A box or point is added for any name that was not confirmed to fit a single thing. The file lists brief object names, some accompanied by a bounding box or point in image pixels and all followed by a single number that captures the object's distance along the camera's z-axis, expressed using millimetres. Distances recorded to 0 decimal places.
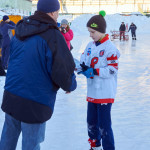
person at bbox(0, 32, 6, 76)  7483
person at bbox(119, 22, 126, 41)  25384
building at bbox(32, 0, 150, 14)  58125
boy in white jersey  2848
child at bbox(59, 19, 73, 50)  6238
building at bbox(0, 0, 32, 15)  36719
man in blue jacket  1954
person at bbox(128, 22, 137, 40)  25612
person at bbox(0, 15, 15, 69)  8781
